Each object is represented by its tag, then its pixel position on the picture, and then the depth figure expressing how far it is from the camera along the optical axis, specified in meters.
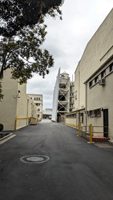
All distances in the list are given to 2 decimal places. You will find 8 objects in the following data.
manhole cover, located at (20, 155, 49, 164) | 6.20
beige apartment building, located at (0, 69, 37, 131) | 19.62
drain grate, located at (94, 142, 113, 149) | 9.69
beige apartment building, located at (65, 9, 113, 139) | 12.17
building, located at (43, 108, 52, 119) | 126.57
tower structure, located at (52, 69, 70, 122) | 73.75
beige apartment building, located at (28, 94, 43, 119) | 95.35
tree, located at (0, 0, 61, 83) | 7.42
